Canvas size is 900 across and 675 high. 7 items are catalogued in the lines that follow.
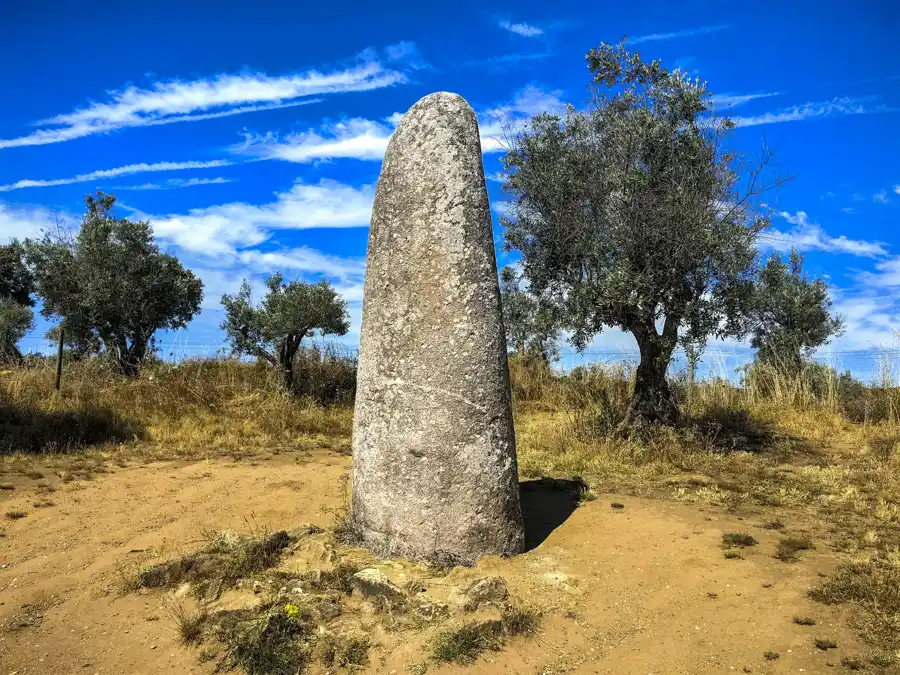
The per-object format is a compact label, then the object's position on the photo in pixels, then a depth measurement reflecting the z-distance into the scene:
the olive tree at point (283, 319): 14.24
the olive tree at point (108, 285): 15.74
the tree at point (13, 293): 21.64
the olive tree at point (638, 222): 9.04
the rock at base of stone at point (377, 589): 4.09
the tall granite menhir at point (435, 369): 4.70
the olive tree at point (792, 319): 16.17
